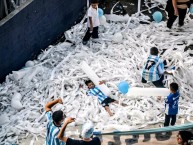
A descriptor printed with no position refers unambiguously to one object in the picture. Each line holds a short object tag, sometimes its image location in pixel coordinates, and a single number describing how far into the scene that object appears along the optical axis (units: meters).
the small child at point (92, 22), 10.43
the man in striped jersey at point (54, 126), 7.01
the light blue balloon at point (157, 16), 11.28
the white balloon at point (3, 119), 8.88
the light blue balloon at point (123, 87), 9.07
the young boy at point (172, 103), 7.98
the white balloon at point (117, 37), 10.89
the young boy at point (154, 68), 9.13
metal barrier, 8.00
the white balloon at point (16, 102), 9.16
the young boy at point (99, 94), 9.09
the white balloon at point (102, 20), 11.41
